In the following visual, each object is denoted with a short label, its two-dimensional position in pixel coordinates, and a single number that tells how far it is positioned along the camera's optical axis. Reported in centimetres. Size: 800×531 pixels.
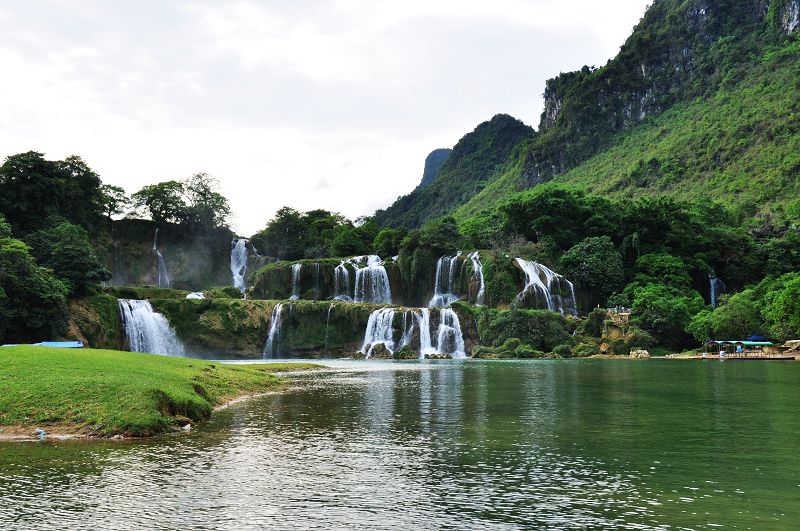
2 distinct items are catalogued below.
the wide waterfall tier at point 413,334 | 6594
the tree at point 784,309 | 5428
